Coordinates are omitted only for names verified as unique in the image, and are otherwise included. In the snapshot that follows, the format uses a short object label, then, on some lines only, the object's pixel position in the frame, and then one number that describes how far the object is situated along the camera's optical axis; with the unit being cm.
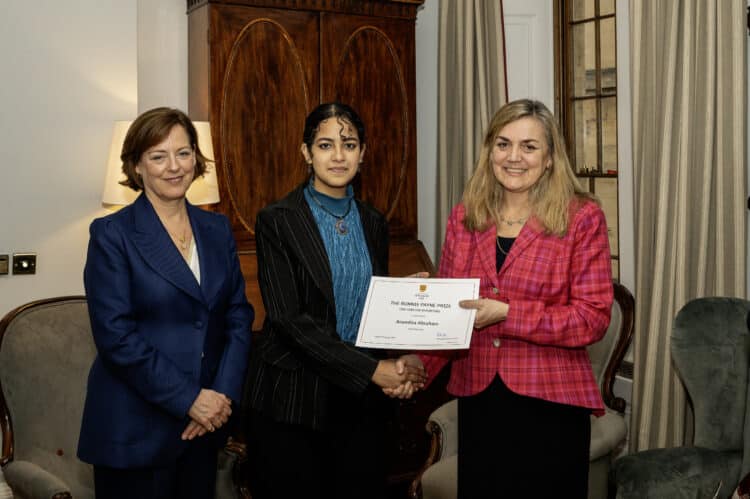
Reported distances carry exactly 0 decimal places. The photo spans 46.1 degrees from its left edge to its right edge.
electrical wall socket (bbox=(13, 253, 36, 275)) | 373
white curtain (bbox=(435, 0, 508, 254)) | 416
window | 404
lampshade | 367
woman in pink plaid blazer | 212
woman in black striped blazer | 223
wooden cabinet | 392
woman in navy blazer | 219
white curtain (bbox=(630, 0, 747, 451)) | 304
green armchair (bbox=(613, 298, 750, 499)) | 252
